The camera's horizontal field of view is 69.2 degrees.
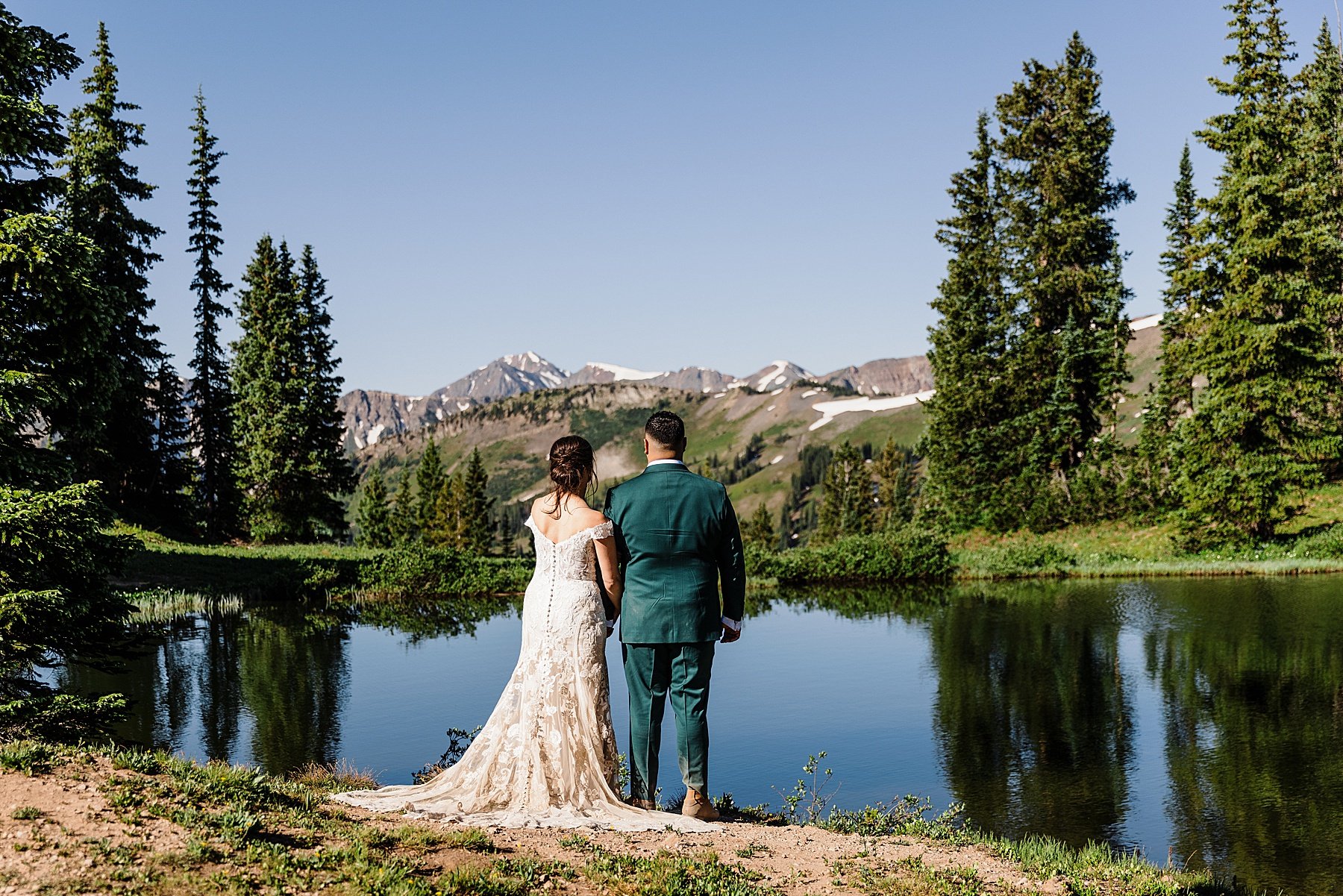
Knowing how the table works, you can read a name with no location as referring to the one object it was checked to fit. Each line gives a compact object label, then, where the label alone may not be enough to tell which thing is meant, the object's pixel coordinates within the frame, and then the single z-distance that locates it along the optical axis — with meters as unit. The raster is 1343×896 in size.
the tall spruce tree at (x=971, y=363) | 45.44
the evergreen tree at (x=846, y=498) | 110.75
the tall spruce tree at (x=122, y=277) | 38.28
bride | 7.51
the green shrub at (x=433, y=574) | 33.81
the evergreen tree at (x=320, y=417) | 53.75
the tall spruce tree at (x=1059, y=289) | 43.25
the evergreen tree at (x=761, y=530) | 112.38
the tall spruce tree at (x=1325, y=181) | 34.92
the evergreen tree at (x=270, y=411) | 51.91
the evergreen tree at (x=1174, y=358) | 37.88
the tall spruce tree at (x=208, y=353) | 50.28
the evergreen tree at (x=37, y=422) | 9.73
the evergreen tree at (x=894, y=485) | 110.19
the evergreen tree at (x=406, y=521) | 90.46
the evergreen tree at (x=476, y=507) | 82.69
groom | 7.51
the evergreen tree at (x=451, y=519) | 81.62
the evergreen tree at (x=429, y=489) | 84.69
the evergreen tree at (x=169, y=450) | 45.56
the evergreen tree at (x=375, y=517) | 82.31
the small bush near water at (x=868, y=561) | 36.44
